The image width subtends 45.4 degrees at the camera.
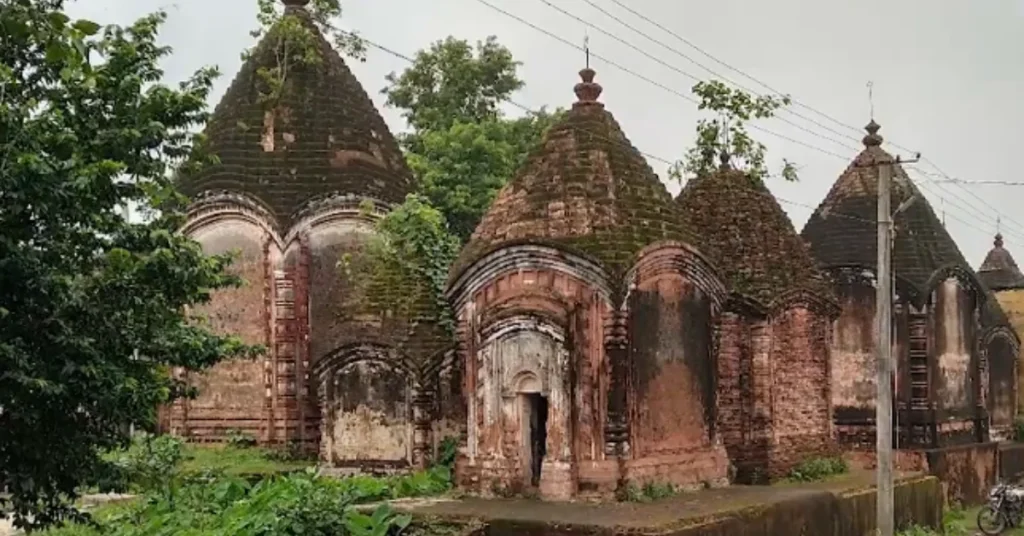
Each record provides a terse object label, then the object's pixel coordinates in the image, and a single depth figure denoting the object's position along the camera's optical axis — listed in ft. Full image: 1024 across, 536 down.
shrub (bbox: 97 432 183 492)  29.35
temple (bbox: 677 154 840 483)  50.72
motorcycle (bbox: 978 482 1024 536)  63.05
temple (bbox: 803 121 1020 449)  71.00
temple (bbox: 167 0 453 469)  54.70
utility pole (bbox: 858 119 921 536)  46.29
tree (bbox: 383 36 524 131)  91.25
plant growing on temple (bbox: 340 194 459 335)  52.11
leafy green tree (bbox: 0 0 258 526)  25.27
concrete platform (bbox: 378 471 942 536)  37.42
